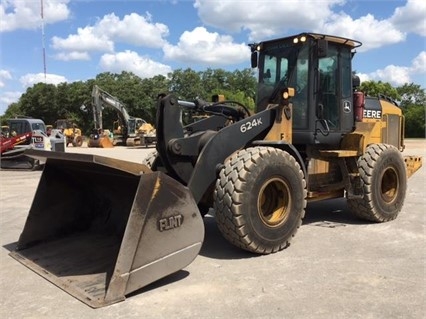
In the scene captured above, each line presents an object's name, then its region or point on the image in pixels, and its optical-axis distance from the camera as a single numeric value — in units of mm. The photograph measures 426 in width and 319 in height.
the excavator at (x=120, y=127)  31562
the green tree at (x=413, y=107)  45125
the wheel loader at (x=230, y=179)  4234
